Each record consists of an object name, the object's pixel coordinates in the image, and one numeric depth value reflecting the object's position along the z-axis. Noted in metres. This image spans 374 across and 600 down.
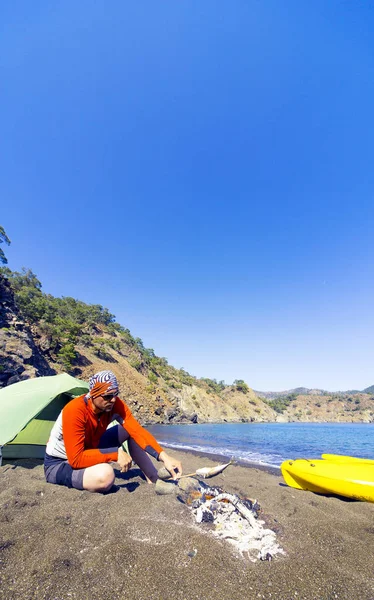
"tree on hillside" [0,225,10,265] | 42.72
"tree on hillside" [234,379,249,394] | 94.81
